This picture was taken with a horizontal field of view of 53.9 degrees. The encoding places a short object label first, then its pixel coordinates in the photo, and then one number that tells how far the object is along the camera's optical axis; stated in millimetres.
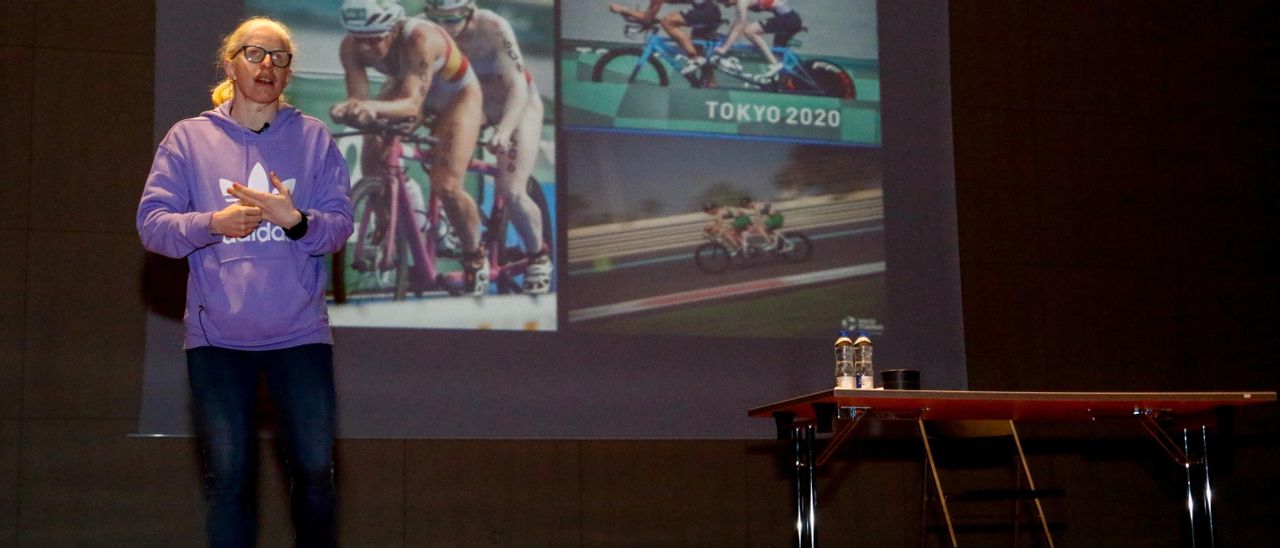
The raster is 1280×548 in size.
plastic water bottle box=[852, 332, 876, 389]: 3609
